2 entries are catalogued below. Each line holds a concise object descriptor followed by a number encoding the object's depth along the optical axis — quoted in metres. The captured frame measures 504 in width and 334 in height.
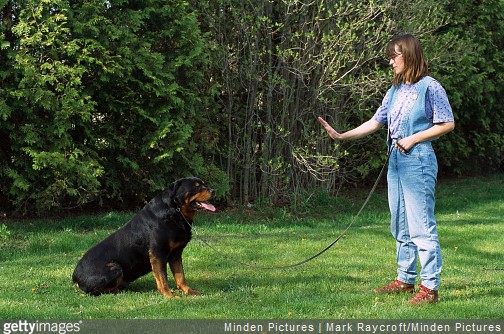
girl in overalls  5.29
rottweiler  5.78
